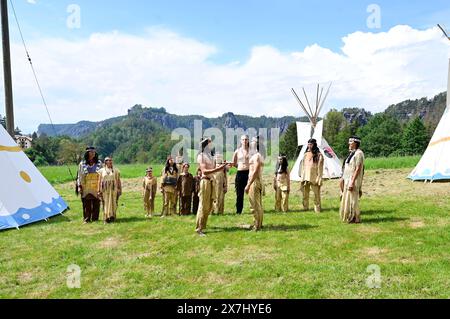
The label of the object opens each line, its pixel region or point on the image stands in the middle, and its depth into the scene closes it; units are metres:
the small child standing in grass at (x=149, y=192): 10.45
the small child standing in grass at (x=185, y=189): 10.31
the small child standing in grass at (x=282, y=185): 10.35
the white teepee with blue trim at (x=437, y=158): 14.91
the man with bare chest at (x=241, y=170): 9.47
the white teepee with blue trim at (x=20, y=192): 8.80
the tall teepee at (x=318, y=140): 18.17
